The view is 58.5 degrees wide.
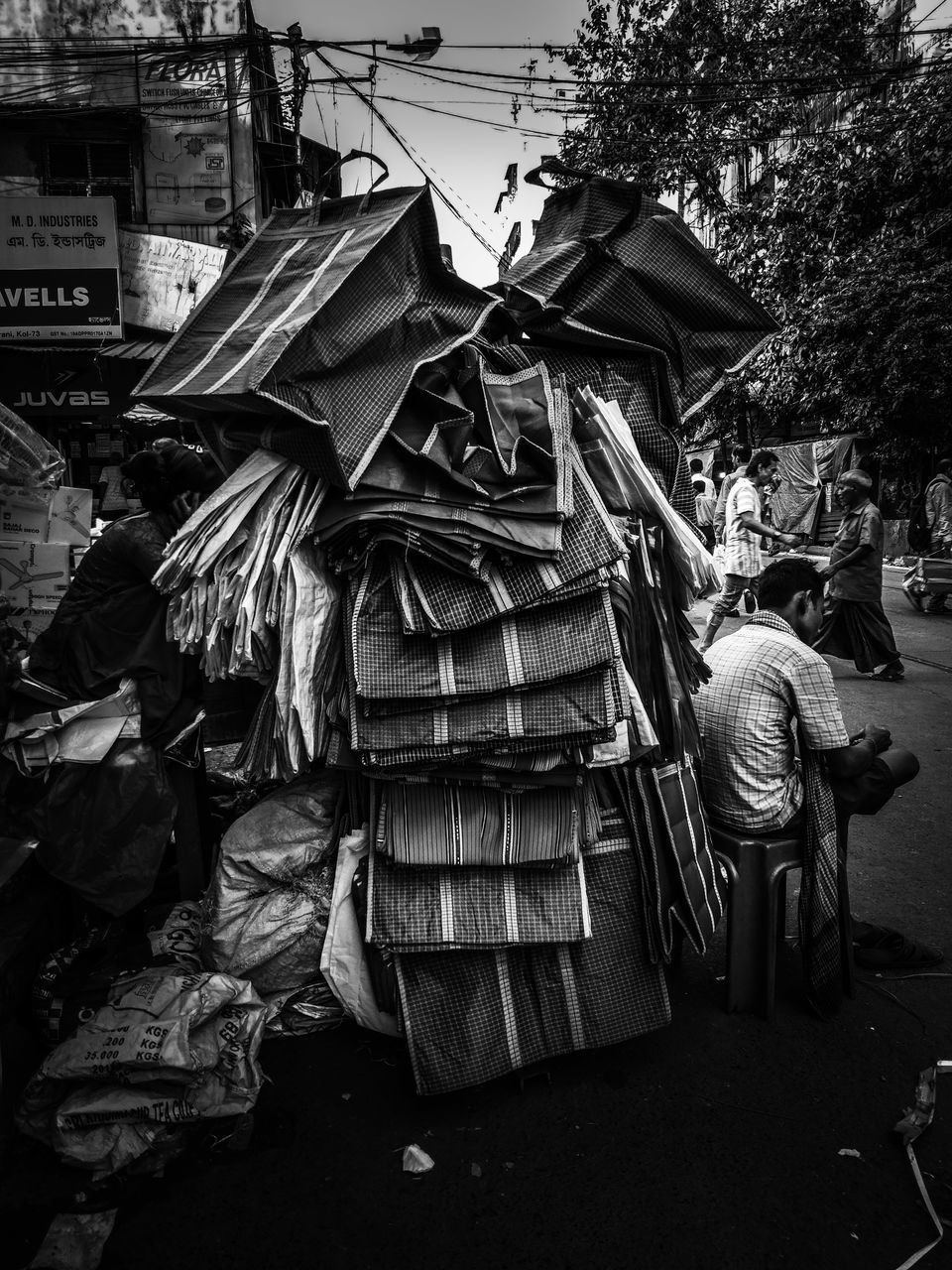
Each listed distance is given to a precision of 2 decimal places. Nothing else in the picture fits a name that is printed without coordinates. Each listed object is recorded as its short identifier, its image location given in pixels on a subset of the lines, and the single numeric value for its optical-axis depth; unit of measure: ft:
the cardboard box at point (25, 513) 11.53
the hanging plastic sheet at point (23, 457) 11.04
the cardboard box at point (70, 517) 12.13
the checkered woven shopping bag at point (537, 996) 7.60
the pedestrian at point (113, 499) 29.99
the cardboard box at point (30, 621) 11.25
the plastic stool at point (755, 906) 8.80
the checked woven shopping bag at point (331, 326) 7.02
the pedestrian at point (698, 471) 44.32
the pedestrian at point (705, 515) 38.01
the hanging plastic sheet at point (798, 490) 58.80
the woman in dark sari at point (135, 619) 9.06
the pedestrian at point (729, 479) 33.04
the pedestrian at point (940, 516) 36.78
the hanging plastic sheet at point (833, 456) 54.90
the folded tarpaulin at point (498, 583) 7.13
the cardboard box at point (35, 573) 11.27
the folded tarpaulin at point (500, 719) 7.18
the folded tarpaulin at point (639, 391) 8.81
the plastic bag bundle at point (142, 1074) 6.89
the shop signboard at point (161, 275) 35.81
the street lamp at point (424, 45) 31.83
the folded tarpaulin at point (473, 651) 7.15
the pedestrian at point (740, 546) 26.37
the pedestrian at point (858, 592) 22.40
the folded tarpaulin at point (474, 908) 7.53
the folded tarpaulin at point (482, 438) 7.20
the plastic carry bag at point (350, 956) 7.99
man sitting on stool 8.81
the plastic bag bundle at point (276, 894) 8.11
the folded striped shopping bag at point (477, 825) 7.60
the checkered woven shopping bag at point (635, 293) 8.52
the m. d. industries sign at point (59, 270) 31.78
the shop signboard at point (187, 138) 36.65
